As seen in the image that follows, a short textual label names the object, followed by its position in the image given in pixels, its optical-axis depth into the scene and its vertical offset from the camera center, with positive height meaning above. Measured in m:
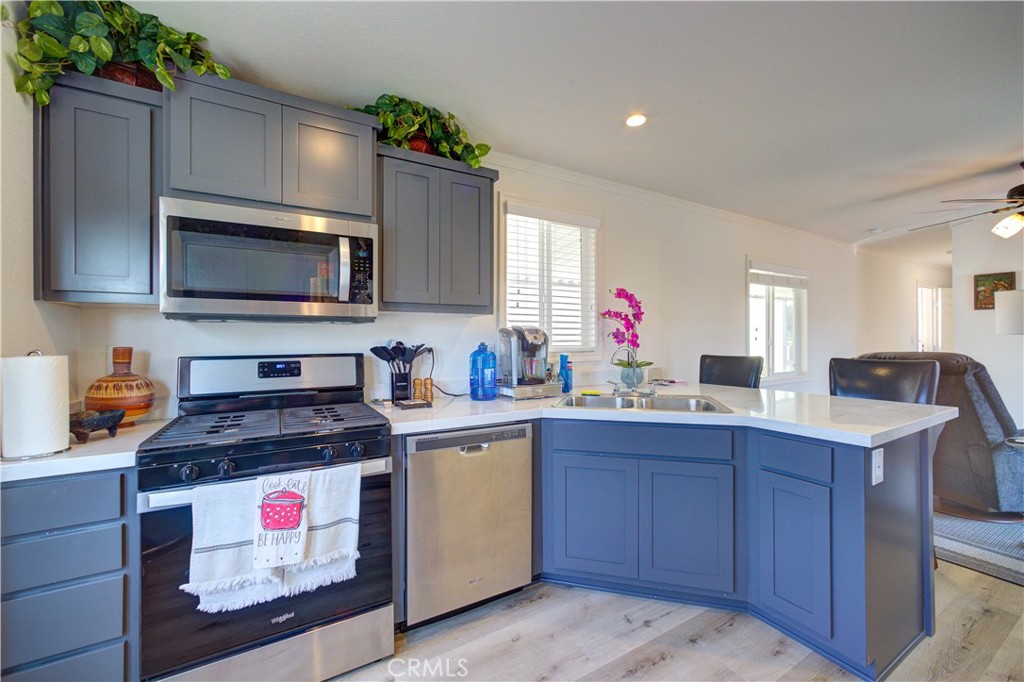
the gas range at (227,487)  1.33 -0.66
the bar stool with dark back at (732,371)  2.89 -0.22
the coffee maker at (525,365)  2.38 -0.15
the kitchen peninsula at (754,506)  1.52 -0.72
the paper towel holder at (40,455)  1.22 -0.34
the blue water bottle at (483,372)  2.52 -0.19
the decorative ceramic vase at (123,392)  1.63 -0.20
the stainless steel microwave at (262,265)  1.62 +0.32
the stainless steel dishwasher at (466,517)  1.76 -0.80
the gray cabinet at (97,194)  1.49 +0.55
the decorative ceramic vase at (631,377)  2.62 -0.23
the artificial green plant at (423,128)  2.10 +1.13
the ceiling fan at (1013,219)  2.96 +0.88
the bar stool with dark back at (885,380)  2.07 -0.21
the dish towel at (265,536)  1.35 -0.67
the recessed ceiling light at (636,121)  2.33 +1.25
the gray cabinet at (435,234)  2.13 +0.58
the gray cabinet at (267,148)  1.64 +0.83
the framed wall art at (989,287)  4.14 +0.54
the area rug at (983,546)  2.26 -1.23
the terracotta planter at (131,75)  1.59 +1.03
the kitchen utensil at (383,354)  2.26 -0.07
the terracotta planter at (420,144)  2.20 +1.05
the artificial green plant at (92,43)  1.41 +1.08
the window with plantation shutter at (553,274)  2.84 +0.47
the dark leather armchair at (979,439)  2.67 -0.66
